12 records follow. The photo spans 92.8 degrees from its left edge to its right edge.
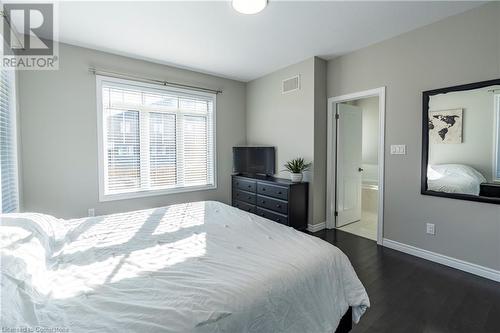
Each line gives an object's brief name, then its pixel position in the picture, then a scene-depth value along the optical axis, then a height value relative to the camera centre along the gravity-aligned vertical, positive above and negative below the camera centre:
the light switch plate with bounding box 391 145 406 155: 2.90 +0.13
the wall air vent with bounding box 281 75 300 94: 3.78 +1.24
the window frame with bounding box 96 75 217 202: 3.29 +0.33
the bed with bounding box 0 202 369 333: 0.91 -0.58
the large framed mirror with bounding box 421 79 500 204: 2.28 +0.19
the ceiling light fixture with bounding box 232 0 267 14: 2.18 +1.45
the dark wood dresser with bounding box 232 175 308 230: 3.50 -0.62
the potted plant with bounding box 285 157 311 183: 3.63 -0.13
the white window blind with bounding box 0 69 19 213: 2.31 +0.14
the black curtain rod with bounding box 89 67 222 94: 3.22 +1.22
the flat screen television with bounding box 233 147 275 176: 4.23 +0.00
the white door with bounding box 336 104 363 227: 3.81 -0.05
